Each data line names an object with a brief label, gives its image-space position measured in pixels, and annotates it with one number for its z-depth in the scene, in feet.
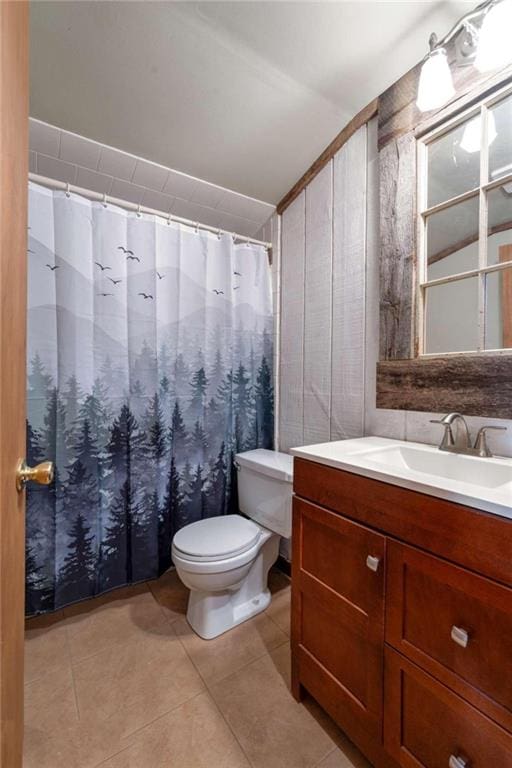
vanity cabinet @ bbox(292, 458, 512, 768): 2.01
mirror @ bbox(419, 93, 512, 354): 3.28
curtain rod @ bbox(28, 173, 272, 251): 4.54
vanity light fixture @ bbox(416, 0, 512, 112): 3.02
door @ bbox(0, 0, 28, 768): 1.70
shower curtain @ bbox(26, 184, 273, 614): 4.54
